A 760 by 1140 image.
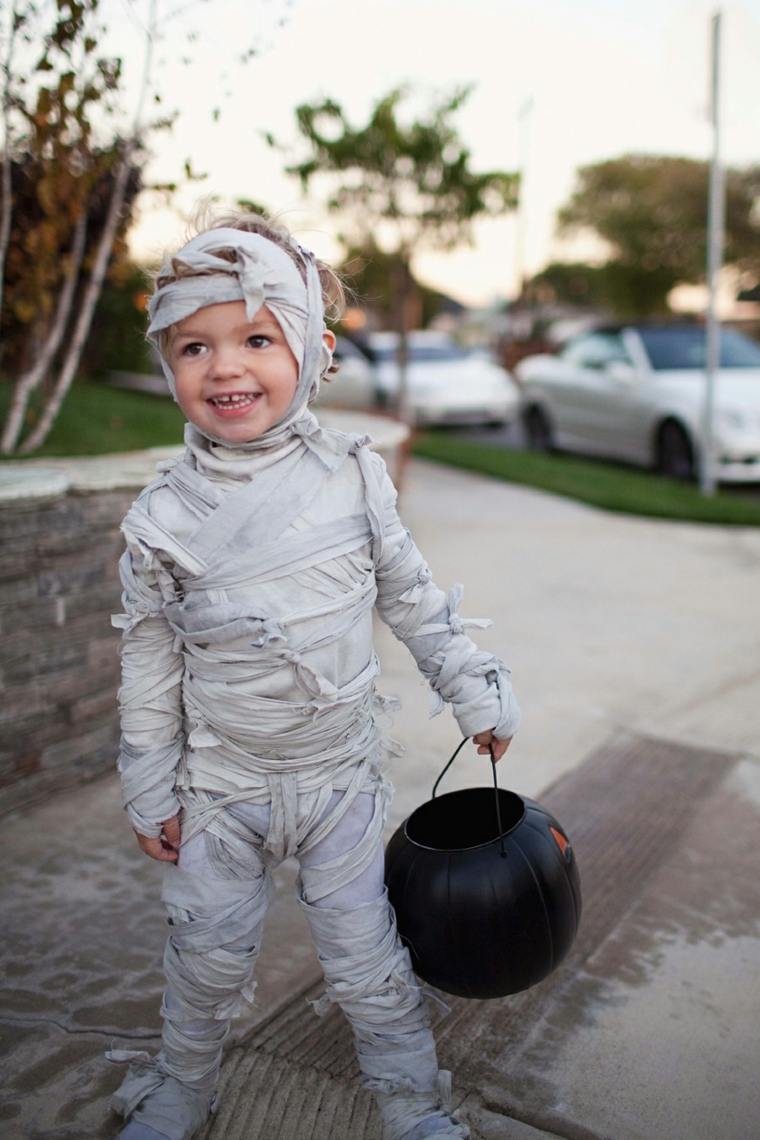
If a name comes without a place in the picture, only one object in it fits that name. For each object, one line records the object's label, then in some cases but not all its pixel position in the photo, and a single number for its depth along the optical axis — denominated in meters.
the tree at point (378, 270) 13.52
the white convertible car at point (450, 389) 13.27
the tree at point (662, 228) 31.45
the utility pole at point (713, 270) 7.66
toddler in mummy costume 1.70
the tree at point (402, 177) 12.20
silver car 8.68
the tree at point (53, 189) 3.73
